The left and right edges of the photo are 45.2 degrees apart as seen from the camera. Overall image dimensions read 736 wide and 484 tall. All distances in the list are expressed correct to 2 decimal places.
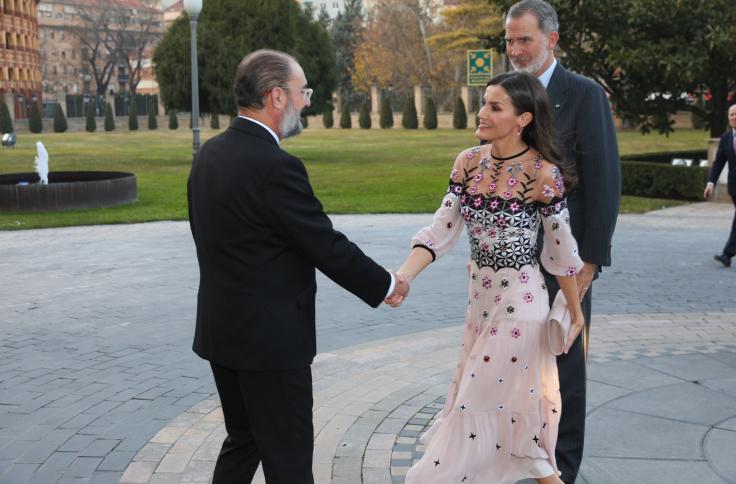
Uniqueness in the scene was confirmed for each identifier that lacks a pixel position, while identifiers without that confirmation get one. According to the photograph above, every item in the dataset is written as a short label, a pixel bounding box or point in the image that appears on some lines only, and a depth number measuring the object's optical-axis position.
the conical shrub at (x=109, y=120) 72.50
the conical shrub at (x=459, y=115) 63.19
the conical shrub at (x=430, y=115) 64.81
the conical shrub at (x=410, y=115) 66.88
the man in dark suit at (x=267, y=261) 3.21
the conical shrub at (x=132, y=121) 73.88
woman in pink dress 3.70
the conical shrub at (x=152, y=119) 75.38
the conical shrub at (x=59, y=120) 70.44
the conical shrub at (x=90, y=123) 71.62
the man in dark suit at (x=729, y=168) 10.05
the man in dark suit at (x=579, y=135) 3.89
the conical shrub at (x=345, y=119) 72.19
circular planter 17.36
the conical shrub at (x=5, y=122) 64.81
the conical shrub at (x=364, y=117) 70.81
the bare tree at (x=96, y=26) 84.00
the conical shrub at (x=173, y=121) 75.12
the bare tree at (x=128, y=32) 85.62
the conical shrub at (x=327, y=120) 73.62
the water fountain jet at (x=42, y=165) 18.55
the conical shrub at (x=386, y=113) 69.44
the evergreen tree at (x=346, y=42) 83.69
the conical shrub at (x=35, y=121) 68.94
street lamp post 17.00
